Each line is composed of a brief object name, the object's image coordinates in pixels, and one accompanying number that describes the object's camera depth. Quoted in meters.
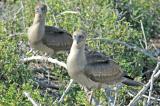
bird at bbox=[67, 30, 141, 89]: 12.34
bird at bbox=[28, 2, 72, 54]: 16.20
